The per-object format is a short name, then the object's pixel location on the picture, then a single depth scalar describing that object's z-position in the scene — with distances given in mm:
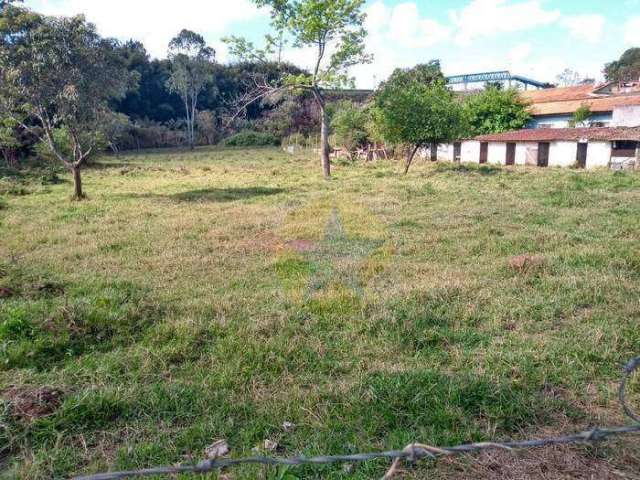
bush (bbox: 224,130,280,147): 46500
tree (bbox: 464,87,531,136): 36000
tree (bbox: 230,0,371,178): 19234
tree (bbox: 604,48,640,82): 54534
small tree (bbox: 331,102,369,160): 32500
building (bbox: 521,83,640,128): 28844
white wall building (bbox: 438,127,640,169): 23891
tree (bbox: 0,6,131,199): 12164
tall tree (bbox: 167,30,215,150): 44281
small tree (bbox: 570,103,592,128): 31734
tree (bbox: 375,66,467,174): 22172
